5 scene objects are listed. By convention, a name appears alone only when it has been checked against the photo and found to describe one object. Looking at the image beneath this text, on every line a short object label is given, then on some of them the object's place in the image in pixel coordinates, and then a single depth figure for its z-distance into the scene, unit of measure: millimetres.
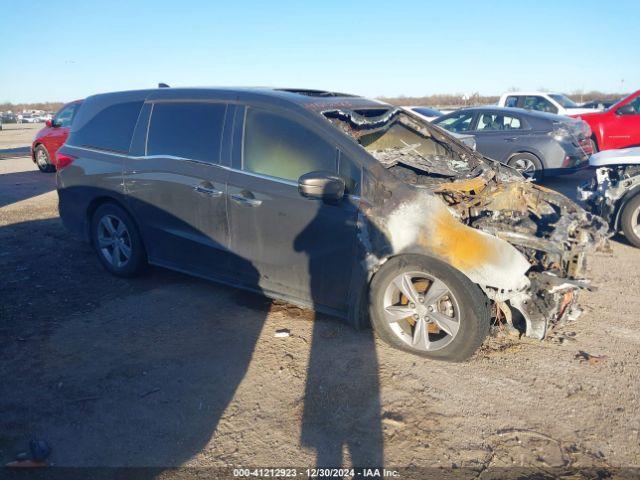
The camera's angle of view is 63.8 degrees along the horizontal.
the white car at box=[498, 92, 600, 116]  14844
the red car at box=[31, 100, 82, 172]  13133
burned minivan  3547
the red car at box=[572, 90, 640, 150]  11469
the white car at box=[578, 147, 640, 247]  6352
